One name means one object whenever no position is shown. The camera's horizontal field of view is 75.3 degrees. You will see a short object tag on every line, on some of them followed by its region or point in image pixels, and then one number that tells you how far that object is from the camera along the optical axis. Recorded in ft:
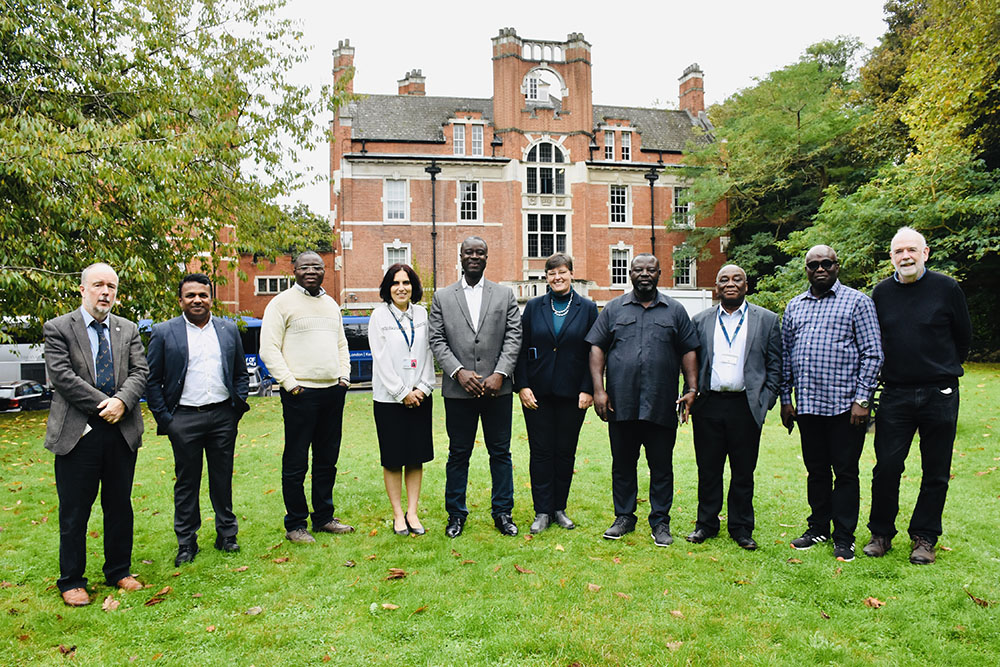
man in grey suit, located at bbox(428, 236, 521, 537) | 17.66
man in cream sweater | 17.43
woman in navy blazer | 17.89
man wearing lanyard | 16.46
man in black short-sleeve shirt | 16.94
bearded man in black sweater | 15.24
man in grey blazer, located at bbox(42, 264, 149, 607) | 13.69
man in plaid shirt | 15.62
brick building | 109.29
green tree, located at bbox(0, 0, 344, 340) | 31.04
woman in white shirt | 17.47
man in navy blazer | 15.92
